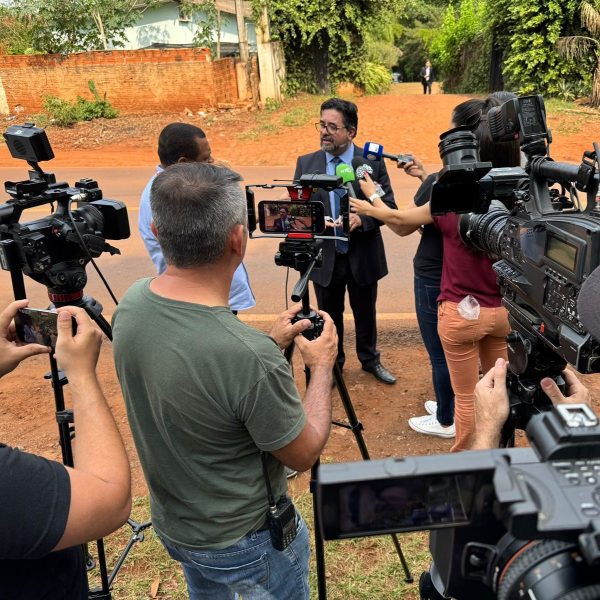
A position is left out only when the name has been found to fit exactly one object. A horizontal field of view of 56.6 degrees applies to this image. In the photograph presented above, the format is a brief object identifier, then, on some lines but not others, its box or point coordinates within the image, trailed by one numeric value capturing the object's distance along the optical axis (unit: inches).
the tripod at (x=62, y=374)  80.4
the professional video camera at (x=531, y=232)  56.0
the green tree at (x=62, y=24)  655.1
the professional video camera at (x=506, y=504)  29.5
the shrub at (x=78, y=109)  603.8
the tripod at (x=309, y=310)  74.4
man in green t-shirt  54.3
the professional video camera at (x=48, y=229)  81.0
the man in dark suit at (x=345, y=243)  141.9
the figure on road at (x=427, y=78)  847.7
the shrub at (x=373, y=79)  669.9
